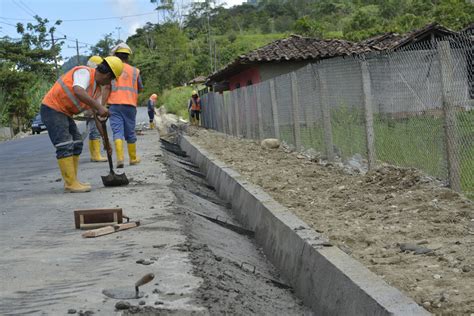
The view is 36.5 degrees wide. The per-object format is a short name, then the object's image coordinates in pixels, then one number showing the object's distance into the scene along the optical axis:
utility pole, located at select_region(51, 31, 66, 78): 73.56
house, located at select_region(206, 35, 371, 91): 28.36
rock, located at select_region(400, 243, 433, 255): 5.30
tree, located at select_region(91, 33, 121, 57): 117.38
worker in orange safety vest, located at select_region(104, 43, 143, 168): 11.54
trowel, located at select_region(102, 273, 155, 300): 4.04
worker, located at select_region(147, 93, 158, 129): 30.42
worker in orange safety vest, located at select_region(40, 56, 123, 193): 8.83
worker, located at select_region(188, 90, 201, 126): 36.19
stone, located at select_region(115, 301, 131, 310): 3.91
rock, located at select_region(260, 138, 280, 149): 15.20
